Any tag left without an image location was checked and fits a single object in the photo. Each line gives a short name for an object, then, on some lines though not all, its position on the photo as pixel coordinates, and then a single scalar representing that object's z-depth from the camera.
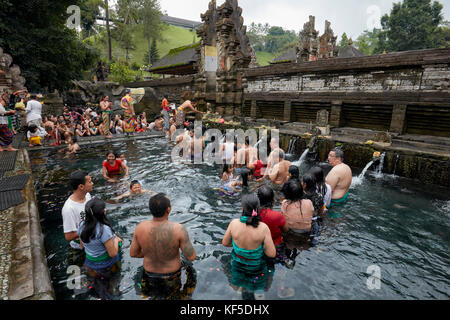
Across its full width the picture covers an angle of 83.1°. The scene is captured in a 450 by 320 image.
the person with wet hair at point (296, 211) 3.98
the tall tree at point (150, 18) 51.54
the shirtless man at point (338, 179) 5.29
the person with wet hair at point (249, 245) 3.11
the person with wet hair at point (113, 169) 6.96
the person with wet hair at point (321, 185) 4.61
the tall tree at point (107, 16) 32.28
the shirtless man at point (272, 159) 6.47
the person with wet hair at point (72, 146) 9.89
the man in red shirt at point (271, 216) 3.60
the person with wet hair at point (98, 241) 2.98
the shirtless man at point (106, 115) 12.48
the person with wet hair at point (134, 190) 5.98
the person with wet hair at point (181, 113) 13.11
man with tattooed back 2.95
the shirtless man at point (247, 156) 7.25
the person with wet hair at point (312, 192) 4.40
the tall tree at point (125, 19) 43.06
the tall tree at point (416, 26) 34.66
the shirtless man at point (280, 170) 6.34
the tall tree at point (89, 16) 33.12
